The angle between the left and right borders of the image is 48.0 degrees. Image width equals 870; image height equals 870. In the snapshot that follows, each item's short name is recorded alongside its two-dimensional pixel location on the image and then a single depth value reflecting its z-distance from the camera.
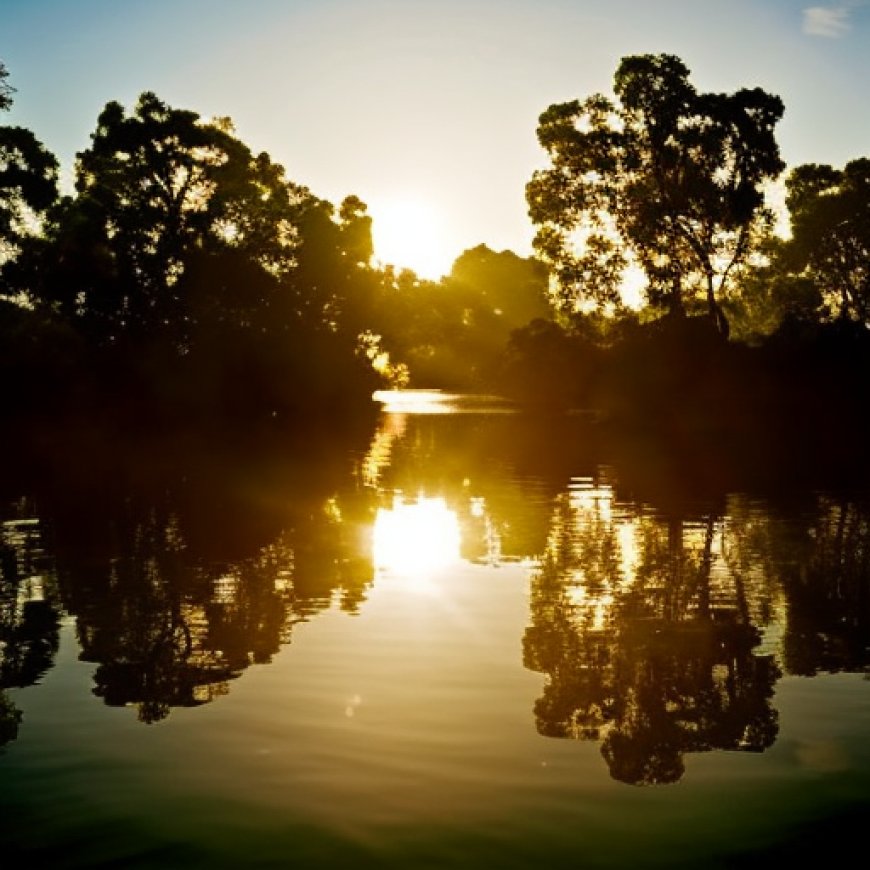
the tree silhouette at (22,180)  53.03
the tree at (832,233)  78.75
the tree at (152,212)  57.66
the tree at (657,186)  57.12
